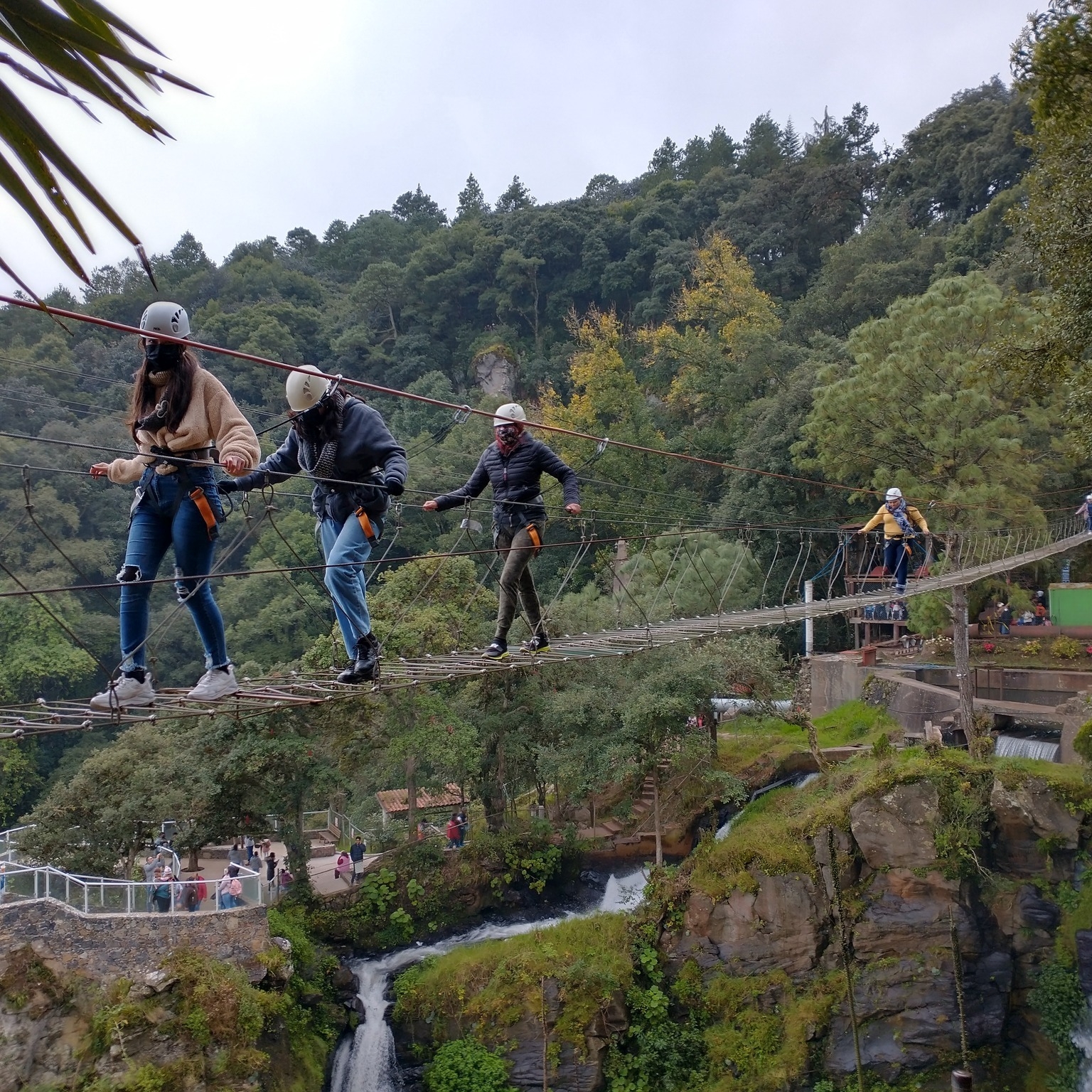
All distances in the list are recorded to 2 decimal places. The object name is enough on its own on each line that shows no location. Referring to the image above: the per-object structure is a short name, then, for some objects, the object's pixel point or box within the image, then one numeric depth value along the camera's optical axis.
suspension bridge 4.23
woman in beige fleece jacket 3.82
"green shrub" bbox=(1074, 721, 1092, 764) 12.19
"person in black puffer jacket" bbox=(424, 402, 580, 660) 5.73
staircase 16.56
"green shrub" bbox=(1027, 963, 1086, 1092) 11.78
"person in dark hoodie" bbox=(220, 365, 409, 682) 4.53
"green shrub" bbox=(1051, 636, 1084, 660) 16.42
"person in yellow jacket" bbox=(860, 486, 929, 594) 10.98
